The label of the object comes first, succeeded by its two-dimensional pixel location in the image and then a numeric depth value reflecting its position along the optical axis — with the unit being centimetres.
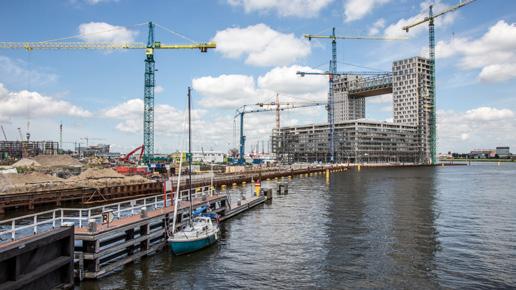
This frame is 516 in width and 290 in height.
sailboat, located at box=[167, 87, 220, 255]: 3250
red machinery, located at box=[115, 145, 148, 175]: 11076
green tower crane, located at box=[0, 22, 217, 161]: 13800
